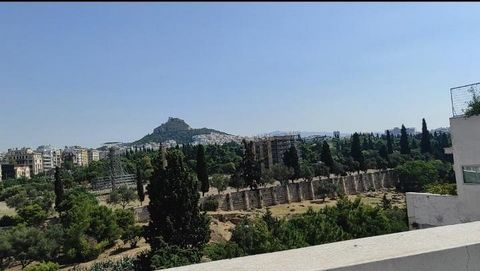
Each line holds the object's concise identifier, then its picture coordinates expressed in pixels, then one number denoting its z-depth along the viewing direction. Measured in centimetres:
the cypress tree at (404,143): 6539
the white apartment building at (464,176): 671
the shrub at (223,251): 1263
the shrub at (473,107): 663
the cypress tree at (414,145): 7951
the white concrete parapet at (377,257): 284
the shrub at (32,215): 3088
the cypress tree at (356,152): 5702
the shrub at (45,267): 2028
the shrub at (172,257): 1188
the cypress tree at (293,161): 5050
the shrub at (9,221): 3154
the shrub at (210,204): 3703
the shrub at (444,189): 1061
